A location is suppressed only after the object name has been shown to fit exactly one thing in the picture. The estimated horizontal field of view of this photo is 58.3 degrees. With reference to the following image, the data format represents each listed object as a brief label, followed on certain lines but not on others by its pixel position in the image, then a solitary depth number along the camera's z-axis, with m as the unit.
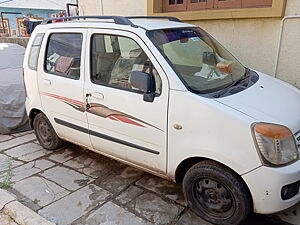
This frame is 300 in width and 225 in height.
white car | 2.18
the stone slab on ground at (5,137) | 4.72
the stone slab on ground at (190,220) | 2.60
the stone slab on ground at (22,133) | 4.89
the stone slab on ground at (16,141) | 4.44
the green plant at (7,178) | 3.29
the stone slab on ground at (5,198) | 2.90
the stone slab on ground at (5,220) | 2.70
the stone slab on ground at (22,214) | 2.61
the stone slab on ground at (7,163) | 3.76
